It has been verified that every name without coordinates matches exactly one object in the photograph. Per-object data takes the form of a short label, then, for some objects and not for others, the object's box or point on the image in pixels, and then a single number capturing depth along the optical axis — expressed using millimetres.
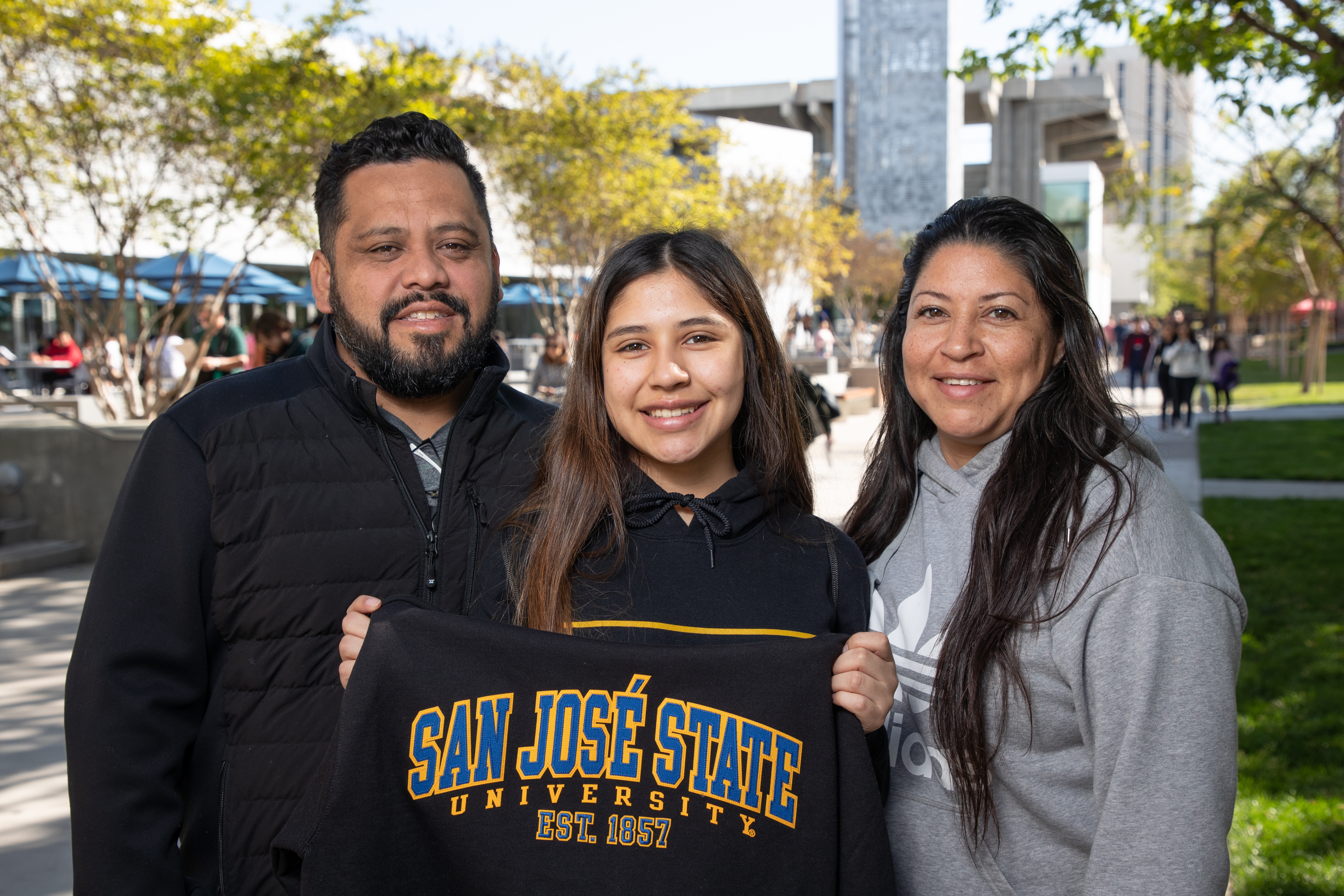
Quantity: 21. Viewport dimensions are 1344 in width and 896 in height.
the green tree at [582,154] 20031
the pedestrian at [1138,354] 26266
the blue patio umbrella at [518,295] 31516
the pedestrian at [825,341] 32094
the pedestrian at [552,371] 14117
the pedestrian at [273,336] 10180
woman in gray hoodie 1780
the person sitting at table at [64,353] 18766
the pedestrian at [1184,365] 17891
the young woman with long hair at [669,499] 2125
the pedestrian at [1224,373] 21453
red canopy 43031
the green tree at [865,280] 45469
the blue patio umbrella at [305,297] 24438
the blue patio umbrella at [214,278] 16500
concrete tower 69625
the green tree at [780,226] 30500
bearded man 2141
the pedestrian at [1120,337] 42562
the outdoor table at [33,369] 18438
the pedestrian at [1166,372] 19500
